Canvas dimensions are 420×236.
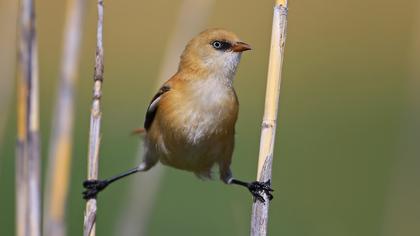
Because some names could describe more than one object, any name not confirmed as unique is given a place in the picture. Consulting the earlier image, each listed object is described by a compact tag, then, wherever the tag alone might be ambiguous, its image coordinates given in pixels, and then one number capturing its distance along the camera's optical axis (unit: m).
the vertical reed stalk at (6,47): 5.93
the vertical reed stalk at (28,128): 4.16
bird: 6.35
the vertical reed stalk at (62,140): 4.22
